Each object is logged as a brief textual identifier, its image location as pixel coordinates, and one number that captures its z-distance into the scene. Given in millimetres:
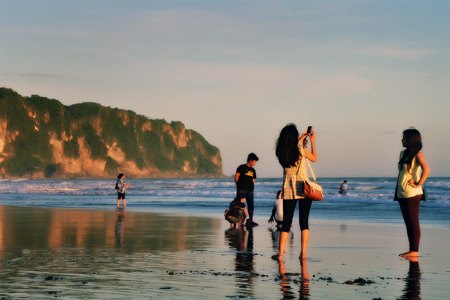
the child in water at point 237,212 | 18094
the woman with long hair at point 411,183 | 11086
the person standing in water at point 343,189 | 46603
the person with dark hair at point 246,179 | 18078
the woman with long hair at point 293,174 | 10648
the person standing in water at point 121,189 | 31562
